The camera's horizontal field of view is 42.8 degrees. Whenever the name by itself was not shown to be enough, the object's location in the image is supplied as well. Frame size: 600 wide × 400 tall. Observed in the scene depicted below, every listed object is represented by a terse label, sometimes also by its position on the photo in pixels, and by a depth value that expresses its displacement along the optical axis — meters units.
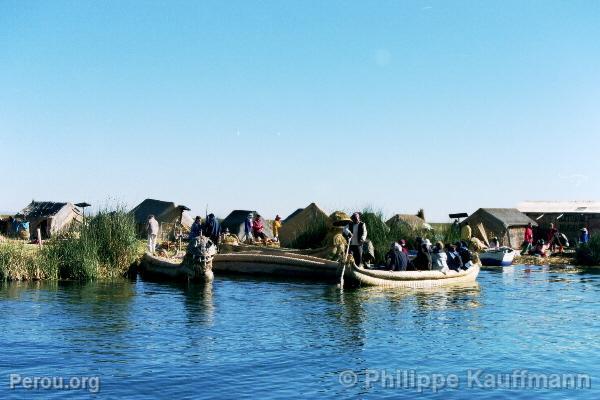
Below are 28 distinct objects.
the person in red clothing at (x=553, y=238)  44.97
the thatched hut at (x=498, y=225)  47.00
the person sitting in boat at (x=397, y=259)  25.70
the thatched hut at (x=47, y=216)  41.28
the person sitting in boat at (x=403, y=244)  27.09
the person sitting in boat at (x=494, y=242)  44.59
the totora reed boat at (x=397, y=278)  24.38
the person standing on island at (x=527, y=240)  44.87
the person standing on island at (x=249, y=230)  37.36
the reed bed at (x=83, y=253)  25.61
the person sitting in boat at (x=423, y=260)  26.53
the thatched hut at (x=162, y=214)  42.94
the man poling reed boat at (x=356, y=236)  25.12
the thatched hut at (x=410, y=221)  43.56
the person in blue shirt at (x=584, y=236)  44.10
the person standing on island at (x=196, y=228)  27.59
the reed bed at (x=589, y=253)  40.69
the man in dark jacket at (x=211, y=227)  28.97
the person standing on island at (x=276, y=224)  42.31
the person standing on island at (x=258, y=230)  39.59
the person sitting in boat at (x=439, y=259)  26.42
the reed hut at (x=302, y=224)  36.94
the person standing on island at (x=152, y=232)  30.77
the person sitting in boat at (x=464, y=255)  29.05
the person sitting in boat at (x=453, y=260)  27.52
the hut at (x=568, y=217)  50.41
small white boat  39.06
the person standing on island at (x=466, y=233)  44.22
